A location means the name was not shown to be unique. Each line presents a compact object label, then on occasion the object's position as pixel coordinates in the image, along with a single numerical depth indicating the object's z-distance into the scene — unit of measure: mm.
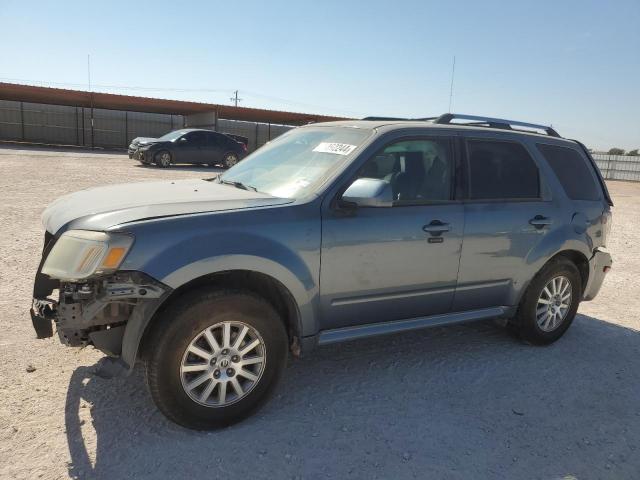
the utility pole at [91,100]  29812
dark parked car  20391
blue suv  2842
